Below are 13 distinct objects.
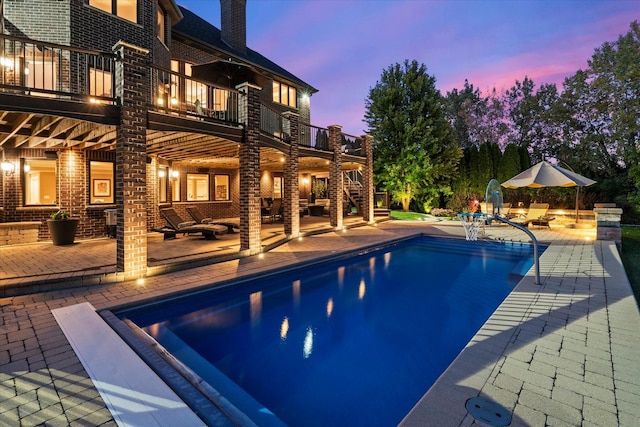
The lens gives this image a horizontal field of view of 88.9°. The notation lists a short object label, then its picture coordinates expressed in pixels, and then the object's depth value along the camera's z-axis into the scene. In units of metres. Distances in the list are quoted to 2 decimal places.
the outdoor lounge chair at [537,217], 15.75
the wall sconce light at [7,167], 10.01
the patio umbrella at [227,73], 10.46
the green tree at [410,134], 21.19
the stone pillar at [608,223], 11.91
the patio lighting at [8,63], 9.20
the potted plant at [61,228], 9.98
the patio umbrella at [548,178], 13.02
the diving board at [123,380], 2.64
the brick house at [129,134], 6.73
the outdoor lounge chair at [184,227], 11.31
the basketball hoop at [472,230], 12.95
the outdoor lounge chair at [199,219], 13.09
